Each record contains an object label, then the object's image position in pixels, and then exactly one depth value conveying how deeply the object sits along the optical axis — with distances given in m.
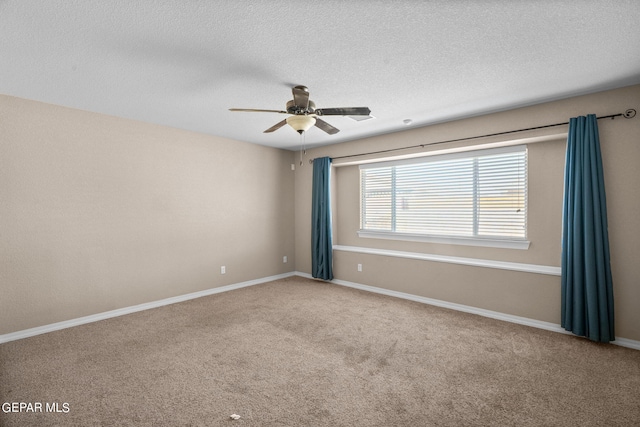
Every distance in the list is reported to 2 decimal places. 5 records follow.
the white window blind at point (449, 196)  3.83
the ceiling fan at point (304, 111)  2.58
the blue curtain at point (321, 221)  5.41
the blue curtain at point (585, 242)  2.96
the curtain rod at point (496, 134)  2.93
